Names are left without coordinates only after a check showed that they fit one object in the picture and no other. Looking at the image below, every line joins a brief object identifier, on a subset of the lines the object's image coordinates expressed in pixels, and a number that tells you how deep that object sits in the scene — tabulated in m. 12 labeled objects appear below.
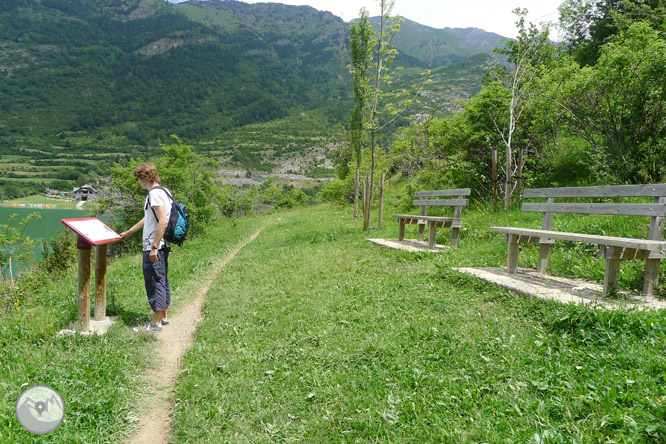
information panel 5.09
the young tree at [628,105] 8.62
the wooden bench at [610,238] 4.41
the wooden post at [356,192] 16.80
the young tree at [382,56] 13.30
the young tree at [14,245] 14.77
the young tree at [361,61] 13.70
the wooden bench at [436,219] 8.80
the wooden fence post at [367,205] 13.58
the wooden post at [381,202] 13.26
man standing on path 5.77
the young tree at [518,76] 12.17
